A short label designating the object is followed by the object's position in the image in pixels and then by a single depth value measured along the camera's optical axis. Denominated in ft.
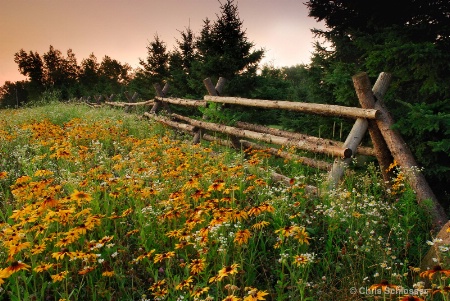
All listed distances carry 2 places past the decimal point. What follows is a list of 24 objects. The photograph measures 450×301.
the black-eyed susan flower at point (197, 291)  6.50
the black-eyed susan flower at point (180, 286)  6.95
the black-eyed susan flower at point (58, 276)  7.21
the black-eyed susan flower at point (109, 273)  7.70
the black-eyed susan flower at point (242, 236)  7.58
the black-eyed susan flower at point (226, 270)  6.15
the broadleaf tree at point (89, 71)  190.16
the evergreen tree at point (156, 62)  72.28
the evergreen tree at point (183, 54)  57.31
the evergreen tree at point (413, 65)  15.93
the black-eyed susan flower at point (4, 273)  6.27
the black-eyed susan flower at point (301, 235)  7.91
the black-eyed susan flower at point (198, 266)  7.30
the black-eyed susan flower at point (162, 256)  7.80
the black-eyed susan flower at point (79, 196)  9.24
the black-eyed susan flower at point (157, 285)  7.27
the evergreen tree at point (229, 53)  38.83
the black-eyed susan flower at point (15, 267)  6.46
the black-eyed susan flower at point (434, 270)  5.07
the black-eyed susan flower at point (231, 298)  5.75
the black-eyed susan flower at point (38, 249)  7.97
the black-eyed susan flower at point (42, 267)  7.43
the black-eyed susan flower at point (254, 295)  5.60
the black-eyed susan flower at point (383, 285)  4.97
